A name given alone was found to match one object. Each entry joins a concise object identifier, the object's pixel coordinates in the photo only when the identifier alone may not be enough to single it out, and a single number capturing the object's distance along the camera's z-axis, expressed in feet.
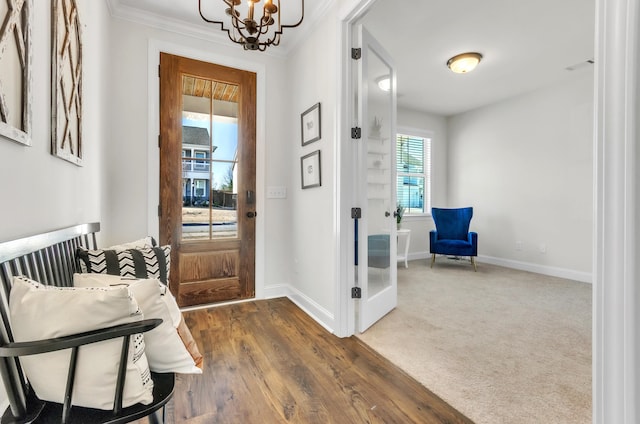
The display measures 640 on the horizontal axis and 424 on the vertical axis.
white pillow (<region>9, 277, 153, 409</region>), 2.51
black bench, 2.41
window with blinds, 17.43
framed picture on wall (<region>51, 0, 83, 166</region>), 4.07
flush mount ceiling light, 11.07
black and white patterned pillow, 4.75
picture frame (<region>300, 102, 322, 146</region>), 8.32
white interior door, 7.43
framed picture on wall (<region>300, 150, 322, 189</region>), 8.32
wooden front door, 8.89
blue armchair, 14.55
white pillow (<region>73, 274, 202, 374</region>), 3.24
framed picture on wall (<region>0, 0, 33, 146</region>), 2.83
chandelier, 4.97
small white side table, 15.14
